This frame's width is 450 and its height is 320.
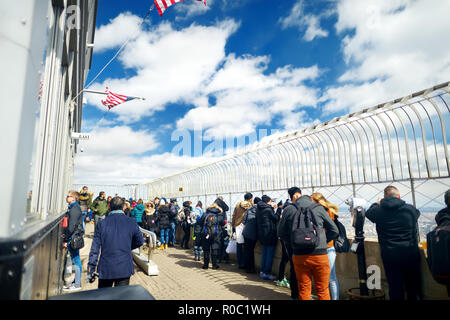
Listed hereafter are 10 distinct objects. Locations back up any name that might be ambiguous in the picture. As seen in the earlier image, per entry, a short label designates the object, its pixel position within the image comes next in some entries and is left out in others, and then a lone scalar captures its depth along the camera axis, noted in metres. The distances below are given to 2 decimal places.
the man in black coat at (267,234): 6.31
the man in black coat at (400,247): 3.78
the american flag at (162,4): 5.49
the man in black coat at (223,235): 8.01
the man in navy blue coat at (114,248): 3.62
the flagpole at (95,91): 6.71
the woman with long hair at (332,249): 4.30
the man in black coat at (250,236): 6.81
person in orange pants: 3.69
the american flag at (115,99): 8.30
